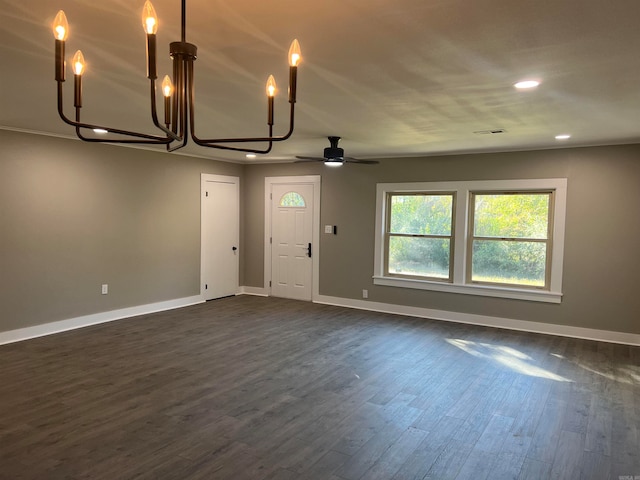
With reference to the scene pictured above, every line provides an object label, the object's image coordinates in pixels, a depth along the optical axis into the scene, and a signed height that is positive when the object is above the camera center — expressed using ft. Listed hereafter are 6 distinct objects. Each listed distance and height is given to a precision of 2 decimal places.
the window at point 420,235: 21.30 -0.56
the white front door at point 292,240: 25.00 -1.11
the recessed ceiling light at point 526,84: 9.40 +3.11
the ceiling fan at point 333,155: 16.92 +2.61
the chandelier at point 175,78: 4.60 +1.67
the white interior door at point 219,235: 24.30 -0.90
